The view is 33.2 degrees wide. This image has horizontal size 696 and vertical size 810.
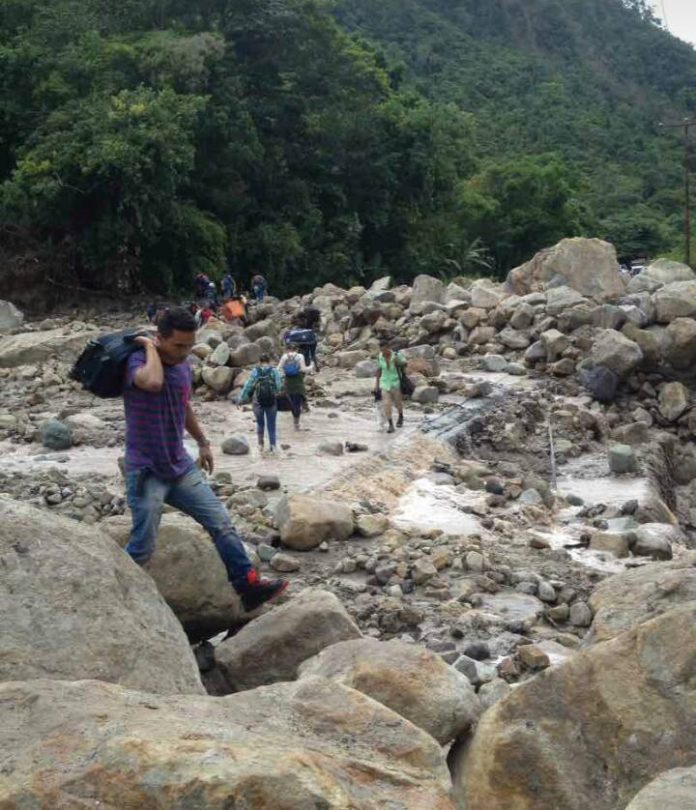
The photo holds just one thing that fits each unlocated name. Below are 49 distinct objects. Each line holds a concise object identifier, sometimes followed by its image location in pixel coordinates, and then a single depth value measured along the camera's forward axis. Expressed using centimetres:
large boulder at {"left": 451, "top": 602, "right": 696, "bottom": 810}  339
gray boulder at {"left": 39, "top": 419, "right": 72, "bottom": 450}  1198
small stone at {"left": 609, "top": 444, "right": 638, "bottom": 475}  1291
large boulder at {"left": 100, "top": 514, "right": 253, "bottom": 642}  505
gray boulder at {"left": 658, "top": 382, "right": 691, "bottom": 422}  1625
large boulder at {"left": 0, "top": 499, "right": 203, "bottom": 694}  373
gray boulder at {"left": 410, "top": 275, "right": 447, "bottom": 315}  2048
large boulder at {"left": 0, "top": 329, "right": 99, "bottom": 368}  1738
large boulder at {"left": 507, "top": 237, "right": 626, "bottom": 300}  2094
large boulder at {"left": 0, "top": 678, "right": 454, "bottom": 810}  255
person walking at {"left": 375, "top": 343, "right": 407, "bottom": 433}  1280
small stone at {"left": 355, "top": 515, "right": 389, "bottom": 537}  860
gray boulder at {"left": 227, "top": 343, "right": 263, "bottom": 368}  1591
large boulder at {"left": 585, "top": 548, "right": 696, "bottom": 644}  435
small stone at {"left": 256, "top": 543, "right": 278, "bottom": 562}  784
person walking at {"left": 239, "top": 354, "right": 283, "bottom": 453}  1130
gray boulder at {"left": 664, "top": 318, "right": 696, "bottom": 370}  1675
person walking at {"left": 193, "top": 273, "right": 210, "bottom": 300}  2436
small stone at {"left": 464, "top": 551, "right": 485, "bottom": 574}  793
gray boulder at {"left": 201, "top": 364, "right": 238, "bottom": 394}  1523
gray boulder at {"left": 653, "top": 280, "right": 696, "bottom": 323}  1748
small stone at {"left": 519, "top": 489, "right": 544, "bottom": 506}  1068
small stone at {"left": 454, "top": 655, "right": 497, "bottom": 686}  537
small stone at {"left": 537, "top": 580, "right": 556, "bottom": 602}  744
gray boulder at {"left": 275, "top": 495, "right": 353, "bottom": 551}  820
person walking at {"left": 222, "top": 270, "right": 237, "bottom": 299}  2405
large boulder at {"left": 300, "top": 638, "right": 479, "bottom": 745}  372
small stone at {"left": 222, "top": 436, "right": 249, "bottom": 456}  1170
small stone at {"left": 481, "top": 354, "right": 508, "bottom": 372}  1744
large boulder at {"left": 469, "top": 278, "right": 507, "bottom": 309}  1962
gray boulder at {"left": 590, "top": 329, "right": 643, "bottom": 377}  1634
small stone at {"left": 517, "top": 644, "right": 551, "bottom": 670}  584
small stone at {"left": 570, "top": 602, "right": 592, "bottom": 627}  700
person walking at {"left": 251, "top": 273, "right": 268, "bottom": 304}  2358
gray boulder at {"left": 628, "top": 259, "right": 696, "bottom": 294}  2030
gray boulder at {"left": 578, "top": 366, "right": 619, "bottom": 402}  1631
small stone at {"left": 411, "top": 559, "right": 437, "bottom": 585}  761
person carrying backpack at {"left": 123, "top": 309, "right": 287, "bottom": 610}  462
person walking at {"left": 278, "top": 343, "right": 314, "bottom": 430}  1243
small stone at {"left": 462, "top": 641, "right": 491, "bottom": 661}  623
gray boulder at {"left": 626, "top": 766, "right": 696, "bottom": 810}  266
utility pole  3328
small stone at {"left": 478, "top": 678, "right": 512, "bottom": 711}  445
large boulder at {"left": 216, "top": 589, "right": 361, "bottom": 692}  462
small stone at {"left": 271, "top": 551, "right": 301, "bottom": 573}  772
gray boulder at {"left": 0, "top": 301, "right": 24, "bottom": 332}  2259
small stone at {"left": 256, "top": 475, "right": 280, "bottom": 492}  995
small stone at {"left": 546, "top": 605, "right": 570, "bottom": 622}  708
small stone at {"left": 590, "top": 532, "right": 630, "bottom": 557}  874
